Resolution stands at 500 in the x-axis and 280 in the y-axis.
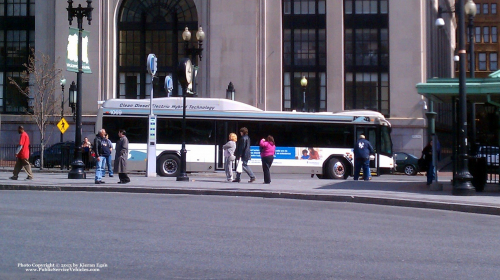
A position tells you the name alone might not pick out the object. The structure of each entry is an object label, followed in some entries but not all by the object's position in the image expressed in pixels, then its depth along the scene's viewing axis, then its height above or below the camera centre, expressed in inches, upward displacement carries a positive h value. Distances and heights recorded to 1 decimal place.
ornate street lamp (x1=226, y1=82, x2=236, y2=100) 1545.5 +164.5
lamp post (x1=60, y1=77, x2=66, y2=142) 1611.7 +181.2
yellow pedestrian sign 1430.5 +73.3
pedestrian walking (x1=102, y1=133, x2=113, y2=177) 888.4 -10.7
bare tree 1537.0 +182.7
